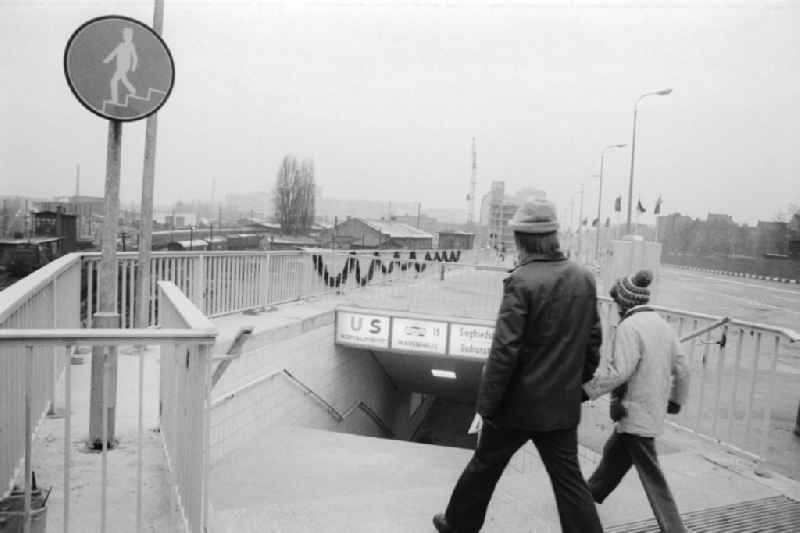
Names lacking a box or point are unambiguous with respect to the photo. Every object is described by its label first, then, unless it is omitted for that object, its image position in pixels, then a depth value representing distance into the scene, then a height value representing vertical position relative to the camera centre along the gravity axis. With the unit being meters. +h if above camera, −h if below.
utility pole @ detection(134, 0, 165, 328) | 6.62 +0.02
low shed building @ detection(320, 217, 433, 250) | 38.75 -0.23
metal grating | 3.72 -1.73
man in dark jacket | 2.77 -0.56
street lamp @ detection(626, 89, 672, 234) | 26.67 +5.91
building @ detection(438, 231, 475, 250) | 47.97 -0.34
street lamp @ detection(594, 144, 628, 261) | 49.07 +3.69
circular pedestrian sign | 3.55 +0.91
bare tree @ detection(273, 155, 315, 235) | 69.81 +4.10
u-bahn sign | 11.30 -1.91
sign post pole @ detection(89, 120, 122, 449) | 3.77 -0.53
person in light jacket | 3.27 -0.75
